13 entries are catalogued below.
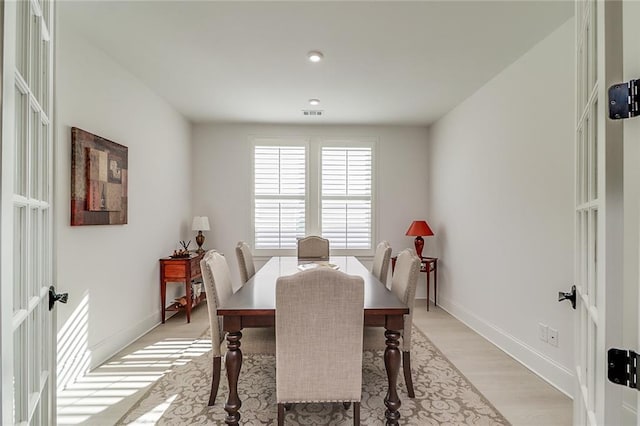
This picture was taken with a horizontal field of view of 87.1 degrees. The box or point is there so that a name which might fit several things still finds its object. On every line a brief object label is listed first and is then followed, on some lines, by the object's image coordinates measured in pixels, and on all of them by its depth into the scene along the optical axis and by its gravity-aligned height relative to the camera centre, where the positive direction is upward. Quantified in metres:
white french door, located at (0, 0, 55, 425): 0.82 -0.01
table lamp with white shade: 4.61 -0.18
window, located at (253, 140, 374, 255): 5.12 +0.30
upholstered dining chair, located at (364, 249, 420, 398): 2.21 -0.67
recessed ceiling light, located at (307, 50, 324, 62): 2.81 +1.34
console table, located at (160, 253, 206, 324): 3.87 -0.69
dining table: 1.85 -0.62
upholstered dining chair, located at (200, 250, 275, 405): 2.11 -0.76
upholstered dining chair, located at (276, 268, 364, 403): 1.66 -0.62
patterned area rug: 2.08 -1.27
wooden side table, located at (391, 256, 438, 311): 4.48 -0.73
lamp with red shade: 4.54 -0.25
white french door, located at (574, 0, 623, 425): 0.85 -0.01
